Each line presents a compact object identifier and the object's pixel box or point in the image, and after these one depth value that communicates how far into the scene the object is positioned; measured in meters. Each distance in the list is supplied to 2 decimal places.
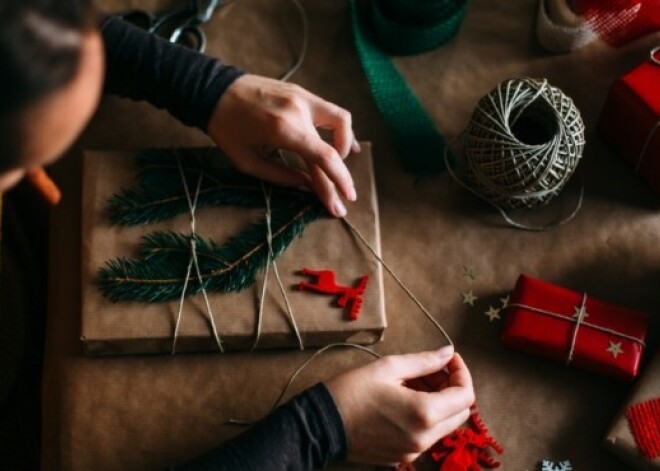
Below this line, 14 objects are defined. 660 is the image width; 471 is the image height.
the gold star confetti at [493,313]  0.84
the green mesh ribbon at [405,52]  0.92
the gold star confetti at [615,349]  0.79
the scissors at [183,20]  0.94
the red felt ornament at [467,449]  0.78
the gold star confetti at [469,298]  0.85
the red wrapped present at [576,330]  0.79
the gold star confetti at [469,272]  0.86
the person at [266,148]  0.46
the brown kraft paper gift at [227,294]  0.78
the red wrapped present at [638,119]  0.84
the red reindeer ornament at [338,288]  0.79
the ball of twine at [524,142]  0.80
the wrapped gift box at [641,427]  0.75
